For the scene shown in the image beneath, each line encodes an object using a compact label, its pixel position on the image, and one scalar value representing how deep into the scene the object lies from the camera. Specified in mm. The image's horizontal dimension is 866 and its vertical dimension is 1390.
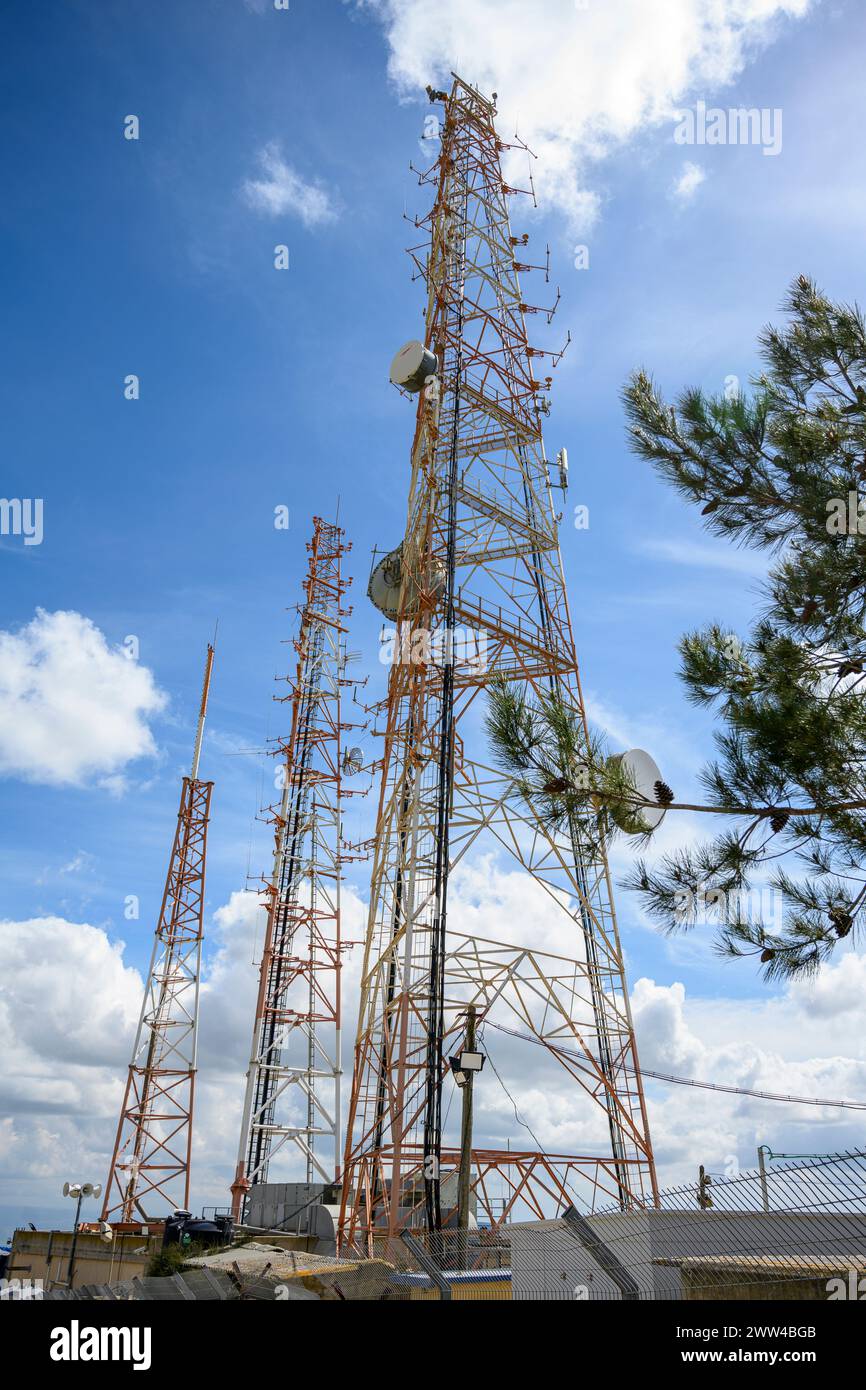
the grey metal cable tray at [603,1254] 8469
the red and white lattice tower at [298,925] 32281
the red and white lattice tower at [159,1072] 33562
